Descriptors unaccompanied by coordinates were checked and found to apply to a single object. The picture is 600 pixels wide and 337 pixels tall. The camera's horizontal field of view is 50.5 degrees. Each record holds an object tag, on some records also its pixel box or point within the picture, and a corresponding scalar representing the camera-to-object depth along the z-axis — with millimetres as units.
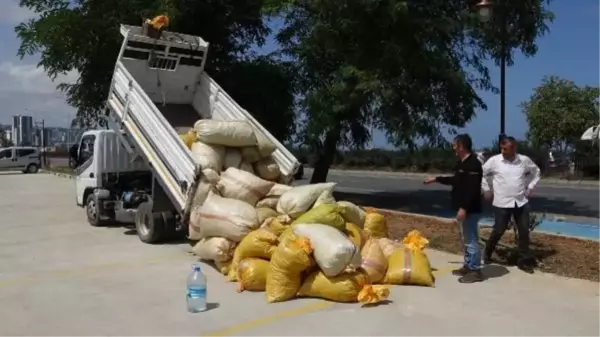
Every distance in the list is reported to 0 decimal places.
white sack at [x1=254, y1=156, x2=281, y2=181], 10133
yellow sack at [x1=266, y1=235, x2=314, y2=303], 6616
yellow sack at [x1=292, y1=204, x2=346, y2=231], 7293
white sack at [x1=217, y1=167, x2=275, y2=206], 9109
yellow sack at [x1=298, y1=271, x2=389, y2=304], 6484
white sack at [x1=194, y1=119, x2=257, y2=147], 9797
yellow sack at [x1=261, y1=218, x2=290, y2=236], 7842
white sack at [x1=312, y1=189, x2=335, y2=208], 8320
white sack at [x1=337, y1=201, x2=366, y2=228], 8203
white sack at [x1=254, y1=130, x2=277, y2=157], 10211
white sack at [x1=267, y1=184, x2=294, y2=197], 9328
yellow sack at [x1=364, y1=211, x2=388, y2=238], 8583
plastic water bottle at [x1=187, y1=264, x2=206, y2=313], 6273
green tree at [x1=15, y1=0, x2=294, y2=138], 16078
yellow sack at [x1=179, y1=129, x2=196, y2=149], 10078
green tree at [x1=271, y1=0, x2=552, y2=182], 14102
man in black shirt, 7336
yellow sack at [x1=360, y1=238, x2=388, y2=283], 7195
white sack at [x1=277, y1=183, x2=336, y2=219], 8352
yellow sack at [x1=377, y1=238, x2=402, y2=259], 7727
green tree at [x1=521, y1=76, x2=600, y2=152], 34094
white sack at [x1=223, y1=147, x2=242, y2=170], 9891
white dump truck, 9844
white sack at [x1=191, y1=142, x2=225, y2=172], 9508
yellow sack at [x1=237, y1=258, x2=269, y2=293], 7051
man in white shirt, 7758
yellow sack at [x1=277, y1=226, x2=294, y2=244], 6953
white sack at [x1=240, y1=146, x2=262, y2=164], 10154
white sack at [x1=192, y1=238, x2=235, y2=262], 7918
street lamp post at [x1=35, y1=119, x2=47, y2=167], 49994
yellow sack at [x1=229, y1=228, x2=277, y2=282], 7352
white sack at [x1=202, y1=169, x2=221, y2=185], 9125
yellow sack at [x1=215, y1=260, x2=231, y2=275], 7918
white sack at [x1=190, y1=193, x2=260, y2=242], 7938
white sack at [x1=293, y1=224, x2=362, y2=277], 6453
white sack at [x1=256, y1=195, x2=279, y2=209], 9125
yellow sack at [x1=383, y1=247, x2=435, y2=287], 7266
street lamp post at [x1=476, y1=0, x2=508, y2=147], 14734
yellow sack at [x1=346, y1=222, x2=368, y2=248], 7562
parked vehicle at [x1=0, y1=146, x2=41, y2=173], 38938
